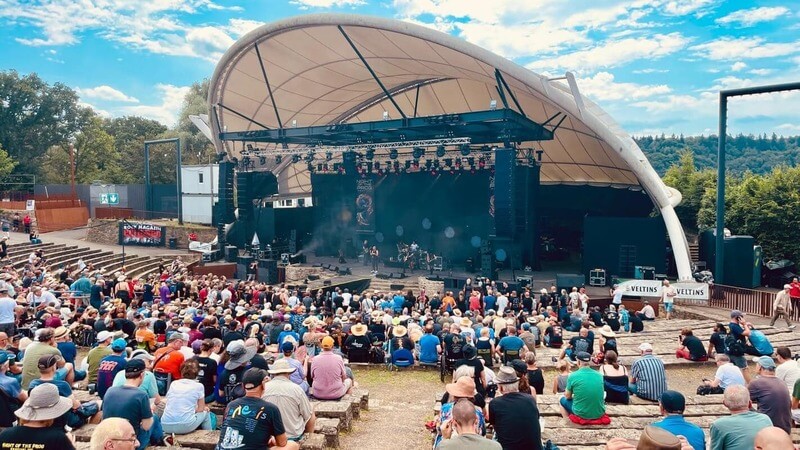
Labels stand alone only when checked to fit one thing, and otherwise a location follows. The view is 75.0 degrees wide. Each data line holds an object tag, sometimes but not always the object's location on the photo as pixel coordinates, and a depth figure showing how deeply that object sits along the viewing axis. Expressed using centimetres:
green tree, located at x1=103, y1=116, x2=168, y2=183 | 5384
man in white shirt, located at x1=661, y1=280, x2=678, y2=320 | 1530
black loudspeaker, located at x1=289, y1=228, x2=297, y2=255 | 2695
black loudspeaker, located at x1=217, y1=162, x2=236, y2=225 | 2536
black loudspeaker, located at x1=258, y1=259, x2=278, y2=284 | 2252
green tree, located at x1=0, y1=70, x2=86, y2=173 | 4519
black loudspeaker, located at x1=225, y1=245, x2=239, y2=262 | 2512
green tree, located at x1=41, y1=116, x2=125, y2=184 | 4916
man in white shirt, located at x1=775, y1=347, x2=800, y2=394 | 606
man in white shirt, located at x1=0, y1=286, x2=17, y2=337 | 991
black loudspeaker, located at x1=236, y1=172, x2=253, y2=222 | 2617
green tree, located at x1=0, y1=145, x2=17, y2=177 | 3941
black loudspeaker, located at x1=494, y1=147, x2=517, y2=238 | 1861
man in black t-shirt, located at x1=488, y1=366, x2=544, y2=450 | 404
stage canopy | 1766
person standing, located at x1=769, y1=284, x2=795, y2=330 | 1247
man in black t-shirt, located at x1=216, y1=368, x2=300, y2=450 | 346
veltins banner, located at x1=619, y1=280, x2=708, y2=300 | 1588
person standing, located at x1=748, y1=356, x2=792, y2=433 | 500
